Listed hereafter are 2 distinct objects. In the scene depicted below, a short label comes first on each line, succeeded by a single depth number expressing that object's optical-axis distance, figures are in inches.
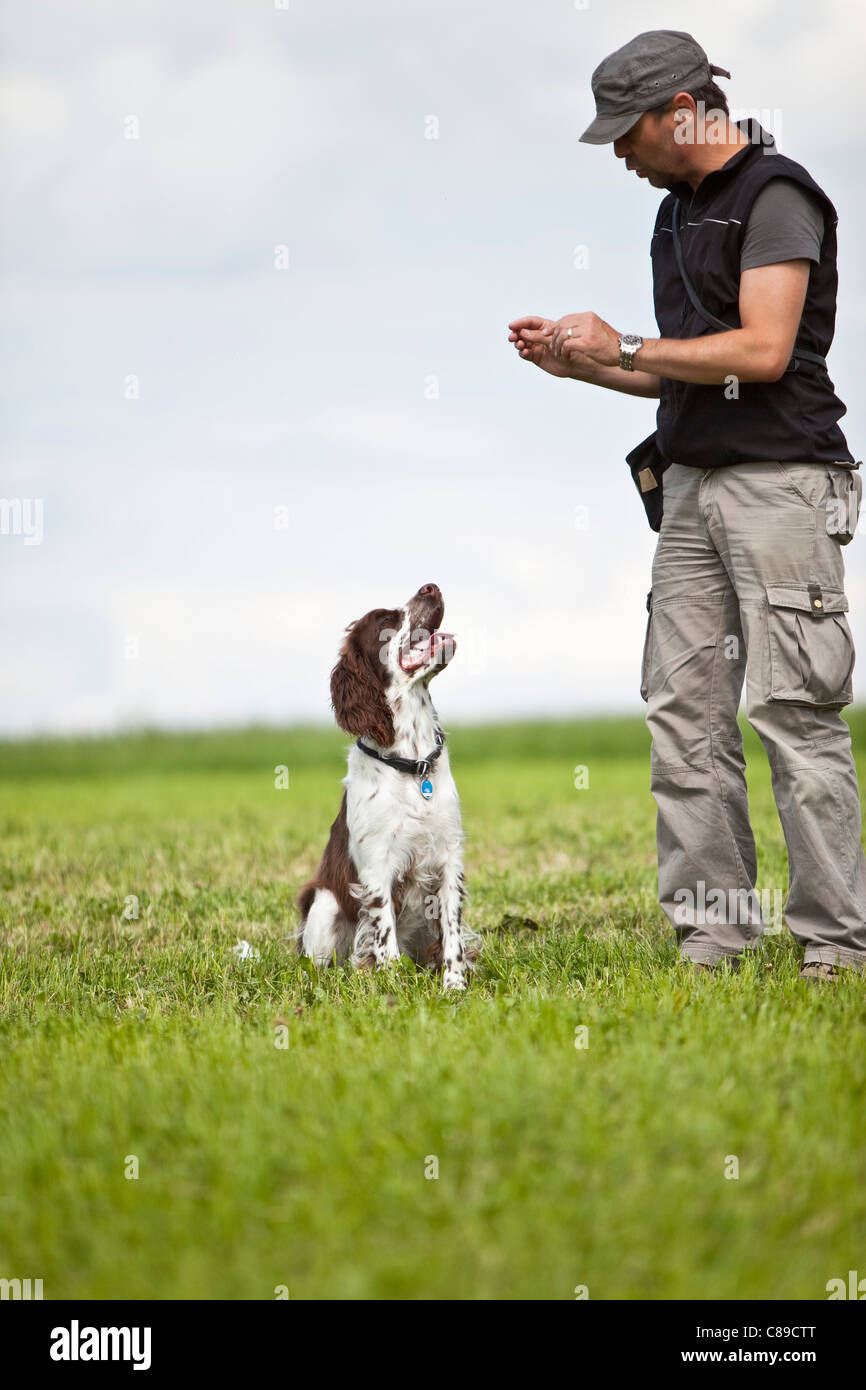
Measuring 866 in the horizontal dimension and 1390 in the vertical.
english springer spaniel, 194.7
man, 164.2
